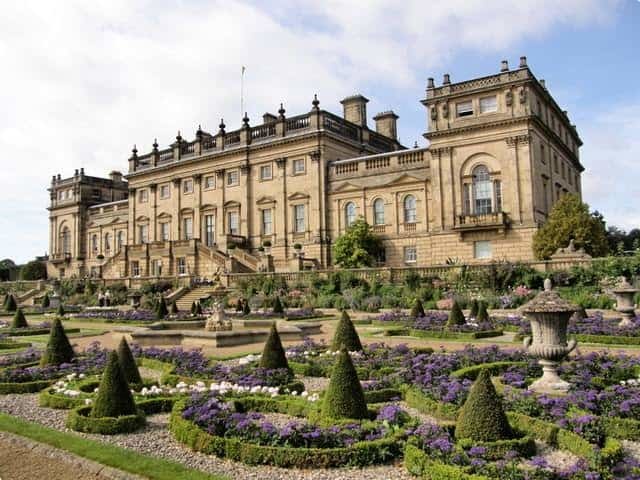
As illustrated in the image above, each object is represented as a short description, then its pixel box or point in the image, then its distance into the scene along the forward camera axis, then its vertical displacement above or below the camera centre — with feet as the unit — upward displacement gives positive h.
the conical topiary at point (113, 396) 25.96 -4.84
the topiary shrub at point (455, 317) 59.98 -4.06
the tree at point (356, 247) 123.95 +6.94
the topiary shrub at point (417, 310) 70.69 -3.84
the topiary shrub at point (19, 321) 77.33 -4.24
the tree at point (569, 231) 102.42 +7.50
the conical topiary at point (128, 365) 33.32 -4.47
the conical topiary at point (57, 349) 41.09 -4.28
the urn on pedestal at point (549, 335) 30.32 -3.15
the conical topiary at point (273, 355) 35.78 -4.42
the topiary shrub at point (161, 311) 86.19 -3.82
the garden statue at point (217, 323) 61.98 -4.13
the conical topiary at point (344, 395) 24.45 -4.75
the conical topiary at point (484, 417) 20.74 -4.95
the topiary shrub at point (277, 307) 87.66 -3.84
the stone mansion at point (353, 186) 114.21 +21.62
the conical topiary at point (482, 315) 62.10 -4.08
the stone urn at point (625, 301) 57.52 -2.83
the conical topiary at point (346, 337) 44.88 -4.34
